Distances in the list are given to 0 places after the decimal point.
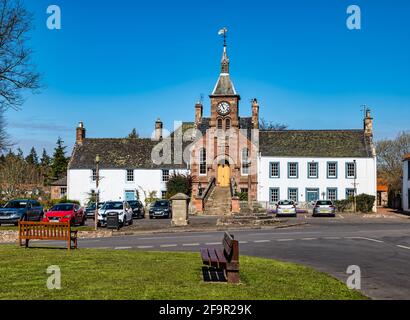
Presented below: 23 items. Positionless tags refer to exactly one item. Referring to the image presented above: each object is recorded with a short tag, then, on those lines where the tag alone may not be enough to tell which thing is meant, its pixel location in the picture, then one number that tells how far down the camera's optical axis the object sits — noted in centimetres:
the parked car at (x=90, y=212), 4447
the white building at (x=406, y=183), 6231
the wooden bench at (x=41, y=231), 1986
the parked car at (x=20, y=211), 3384
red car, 3494
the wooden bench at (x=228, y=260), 1176
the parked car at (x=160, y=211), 4900
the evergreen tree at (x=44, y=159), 13745
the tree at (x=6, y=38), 3462
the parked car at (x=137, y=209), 4978
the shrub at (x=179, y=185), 6250
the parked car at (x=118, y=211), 3672
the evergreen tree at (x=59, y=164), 9125
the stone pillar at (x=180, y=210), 3709
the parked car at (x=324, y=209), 4919
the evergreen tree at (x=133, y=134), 12304
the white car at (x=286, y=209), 4903
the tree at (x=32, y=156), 15409
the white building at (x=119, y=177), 6688
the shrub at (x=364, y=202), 5803
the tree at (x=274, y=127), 10622
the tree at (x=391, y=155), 8988
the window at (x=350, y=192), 6281
